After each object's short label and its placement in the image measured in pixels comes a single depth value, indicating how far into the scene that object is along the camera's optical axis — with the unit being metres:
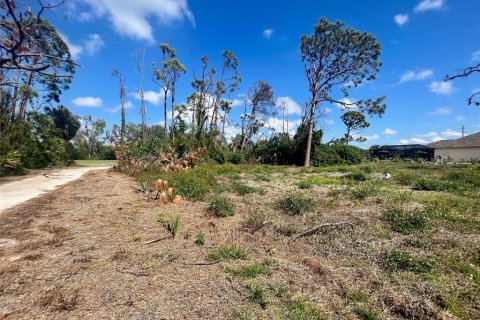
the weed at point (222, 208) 4.99
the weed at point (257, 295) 2.28
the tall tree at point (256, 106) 30.36
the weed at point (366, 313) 2.13
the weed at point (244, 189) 7.05
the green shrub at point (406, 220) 3.97
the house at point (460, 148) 30.21
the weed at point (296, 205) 5.07
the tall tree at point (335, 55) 19.20
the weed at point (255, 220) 4.27
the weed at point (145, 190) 6.73
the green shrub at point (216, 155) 17.38
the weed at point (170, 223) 3.84
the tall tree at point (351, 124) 27.86
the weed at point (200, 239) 3.61
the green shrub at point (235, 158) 19.06
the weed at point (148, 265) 2.90
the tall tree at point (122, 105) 32.25
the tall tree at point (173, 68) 28.89
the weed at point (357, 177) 9.23
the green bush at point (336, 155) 20.56
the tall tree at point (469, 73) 3.21
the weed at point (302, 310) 2.11
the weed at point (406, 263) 2.79
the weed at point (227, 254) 3.13
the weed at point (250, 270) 2.72
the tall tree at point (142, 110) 31.18
